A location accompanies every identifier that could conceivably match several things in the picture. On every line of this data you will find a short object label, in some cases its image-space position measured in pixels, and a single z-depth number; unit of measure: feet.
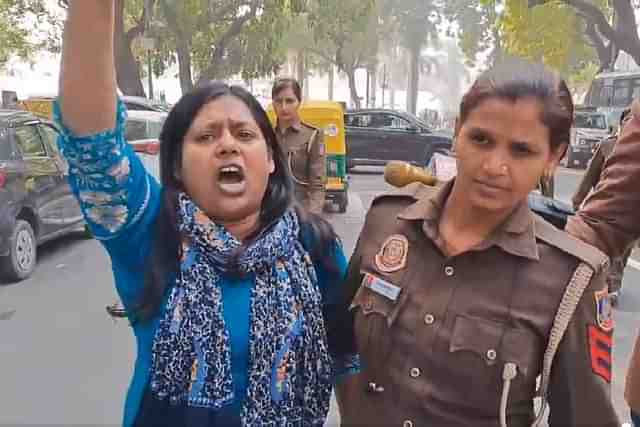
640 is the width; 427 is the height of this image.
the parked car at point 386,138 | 53.26
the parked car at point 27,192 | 21.09
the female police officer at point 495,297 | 4.34
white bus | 63.98
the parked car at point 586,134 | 58.85
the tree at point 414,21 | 146.61
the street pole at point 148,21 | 59.26
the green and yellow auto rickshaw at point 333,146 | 34.06
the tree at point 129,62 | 61.31
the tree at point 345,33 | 89.66
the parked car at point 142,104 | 52.37
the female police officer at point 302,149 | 16.31
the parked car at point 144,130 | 27.81
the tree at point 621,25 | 64.34
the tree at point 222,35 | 71.05
